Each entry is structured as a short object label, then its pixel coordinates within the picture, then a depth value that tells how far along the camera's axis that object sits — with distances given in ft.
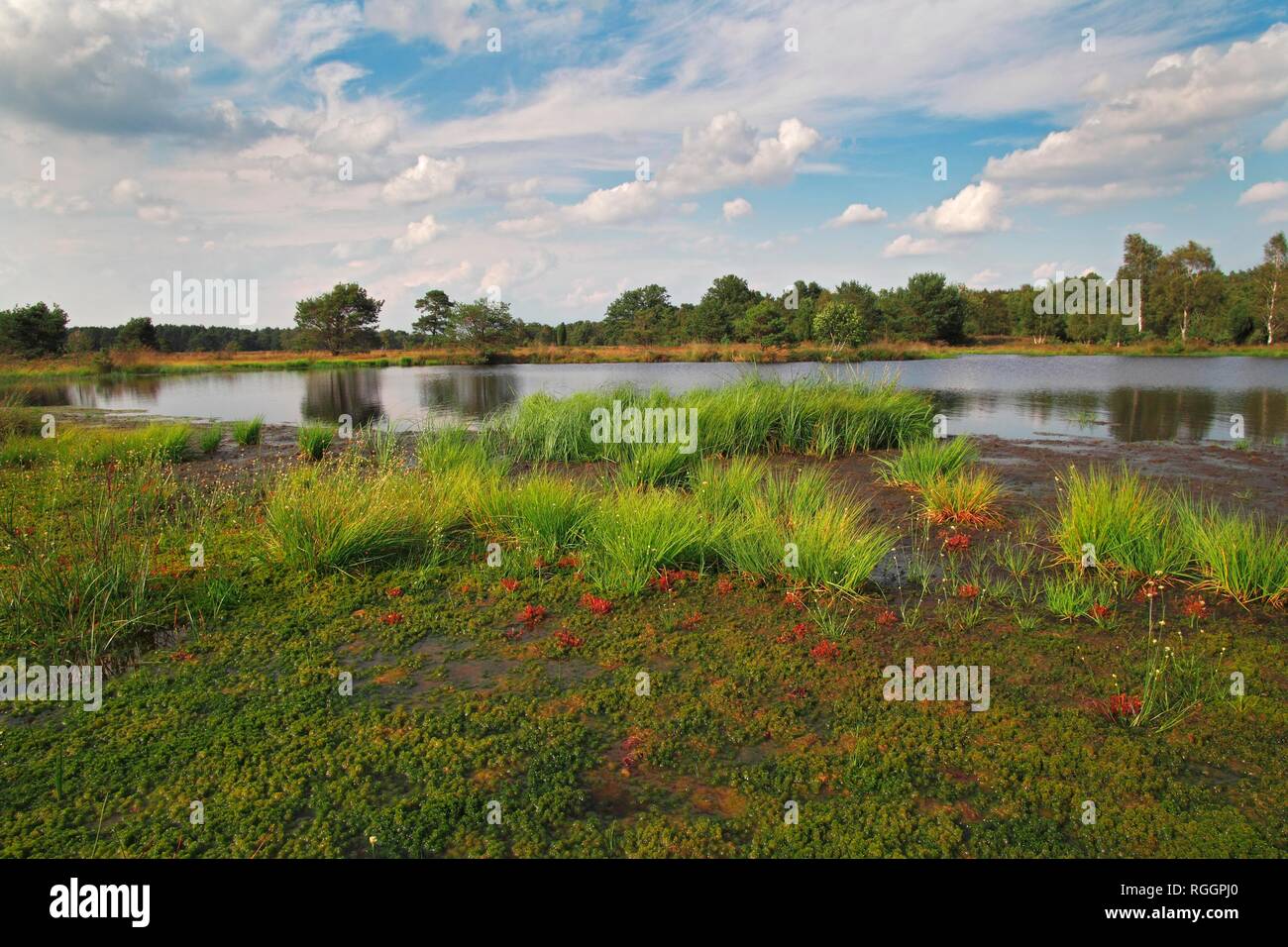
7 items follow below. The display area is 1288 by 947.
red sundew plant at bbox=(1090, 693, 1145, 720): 12.09
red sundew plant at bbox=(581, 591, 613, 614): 17.12
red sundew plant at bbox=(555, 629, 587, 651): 15.26
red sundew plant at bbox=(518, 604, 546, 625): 16.80
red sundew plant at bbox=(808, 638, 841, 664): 14.50
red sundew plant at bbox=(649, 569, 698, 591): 18.34
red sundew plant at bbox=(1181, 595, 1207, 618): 16.09
